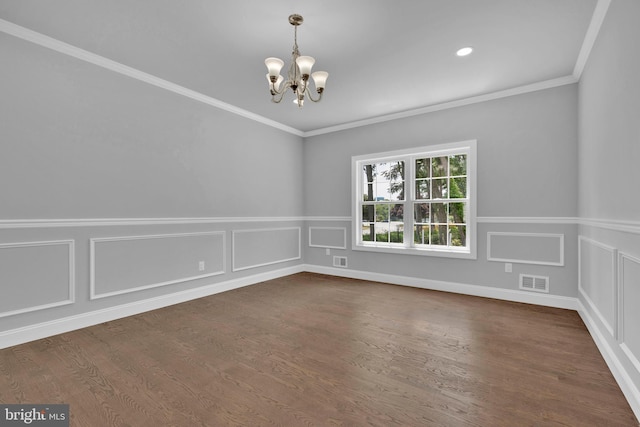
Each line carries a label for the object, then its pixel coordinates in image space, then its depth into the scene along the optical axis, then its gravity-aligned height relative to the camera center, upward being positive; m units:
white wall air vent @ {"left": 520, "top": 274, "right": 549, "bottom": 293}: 3.54 -0.83
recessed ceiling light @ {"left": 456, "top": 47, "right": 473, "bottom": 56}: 2.80 +1.59
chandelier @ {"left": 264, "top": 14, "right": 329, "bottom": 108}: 2.30 +1.16
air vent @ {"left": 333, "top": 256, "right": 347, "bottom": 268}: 5.20 -0.82
